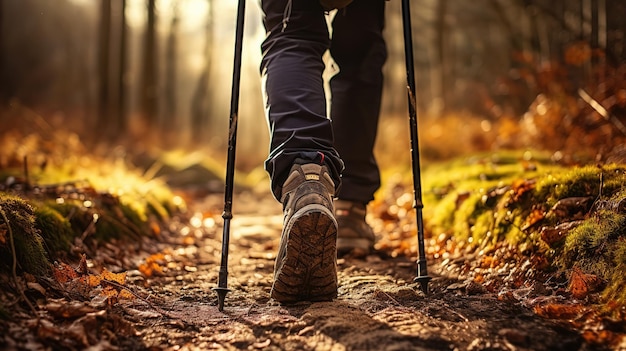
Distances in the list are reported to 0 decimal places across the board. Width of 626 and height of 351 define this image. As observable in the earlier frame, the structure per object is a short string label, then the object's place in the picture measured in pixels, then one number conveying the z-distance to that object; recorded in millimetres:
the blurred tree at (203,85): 24609
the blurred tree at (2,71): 14316
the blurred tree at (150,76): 14539
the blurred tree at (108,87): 12505
